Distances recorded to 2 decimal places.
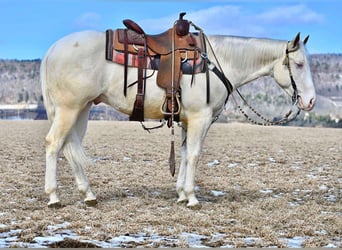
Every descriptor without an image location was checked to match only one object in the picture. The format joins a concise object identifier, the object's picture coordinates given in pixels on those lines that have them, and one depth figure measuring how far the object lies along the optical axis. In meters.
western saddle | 6.68
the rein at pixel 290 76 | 6.95
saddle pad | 6.66
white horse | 6.57
